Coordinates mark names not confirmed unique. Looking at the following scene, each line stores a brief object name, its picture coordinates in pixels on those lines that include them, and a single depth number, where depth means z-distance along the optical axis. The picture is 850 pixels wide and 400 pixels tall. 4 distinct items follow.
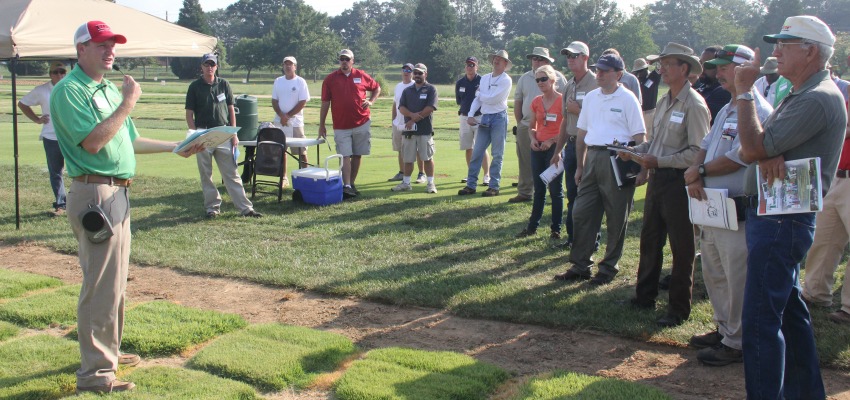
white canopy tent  9.03
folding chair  11.48
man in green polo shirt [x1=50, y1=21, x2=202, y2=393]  4.50
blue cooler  10.98
